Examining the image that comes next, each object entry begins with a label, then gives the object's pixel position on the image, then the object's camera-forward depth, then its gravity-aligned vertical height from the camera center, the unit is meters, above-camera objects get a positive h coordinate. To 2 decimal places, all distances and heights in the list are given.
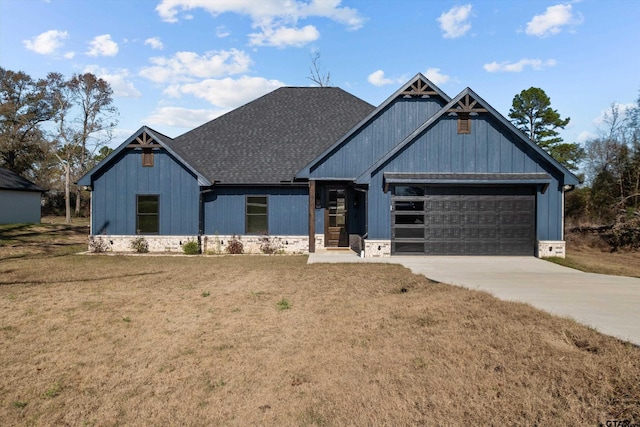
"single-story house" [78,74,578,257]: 15.30 +1.25
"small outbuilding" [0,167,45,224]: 29.02 +0.88
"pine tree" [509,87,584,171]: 39.34 +10.29
